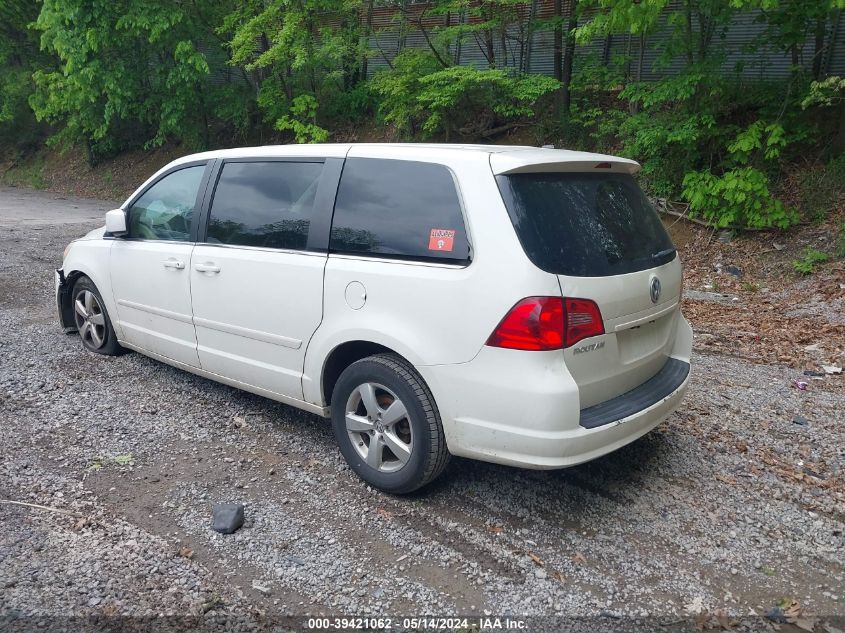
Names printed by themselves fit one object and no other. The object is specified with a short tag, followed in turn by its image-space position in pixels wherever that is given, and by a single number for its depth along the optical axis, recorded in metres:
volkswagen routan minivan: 3.05
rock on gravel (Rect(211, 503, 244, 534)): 3.27
